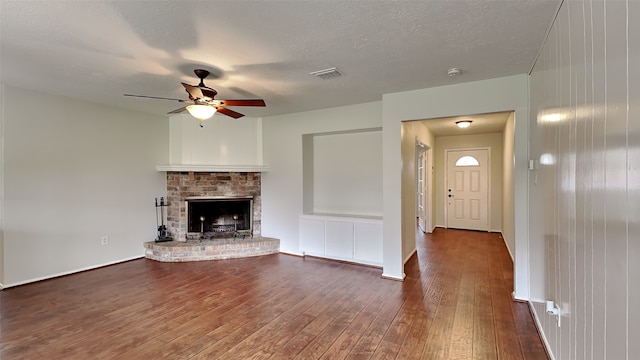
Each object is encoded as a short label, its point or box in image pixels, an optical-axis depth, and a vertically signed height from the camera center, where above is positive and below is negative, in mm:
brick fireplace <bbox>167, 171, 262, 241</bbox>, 5152 -159
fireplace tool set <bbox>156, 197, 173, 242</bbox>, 5082 -802
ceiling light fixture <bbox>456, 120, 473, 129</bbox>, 5327 +1060
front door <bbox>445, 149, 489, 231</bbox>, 7105 -252
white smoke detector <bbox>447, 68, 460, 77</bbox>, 3024 +1149
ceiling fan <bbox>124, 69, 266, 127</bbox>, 2805 +798
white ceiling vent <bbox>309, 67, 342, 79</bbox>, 3070 +1173
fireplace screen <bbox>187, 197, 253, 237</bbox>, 5273 -664
